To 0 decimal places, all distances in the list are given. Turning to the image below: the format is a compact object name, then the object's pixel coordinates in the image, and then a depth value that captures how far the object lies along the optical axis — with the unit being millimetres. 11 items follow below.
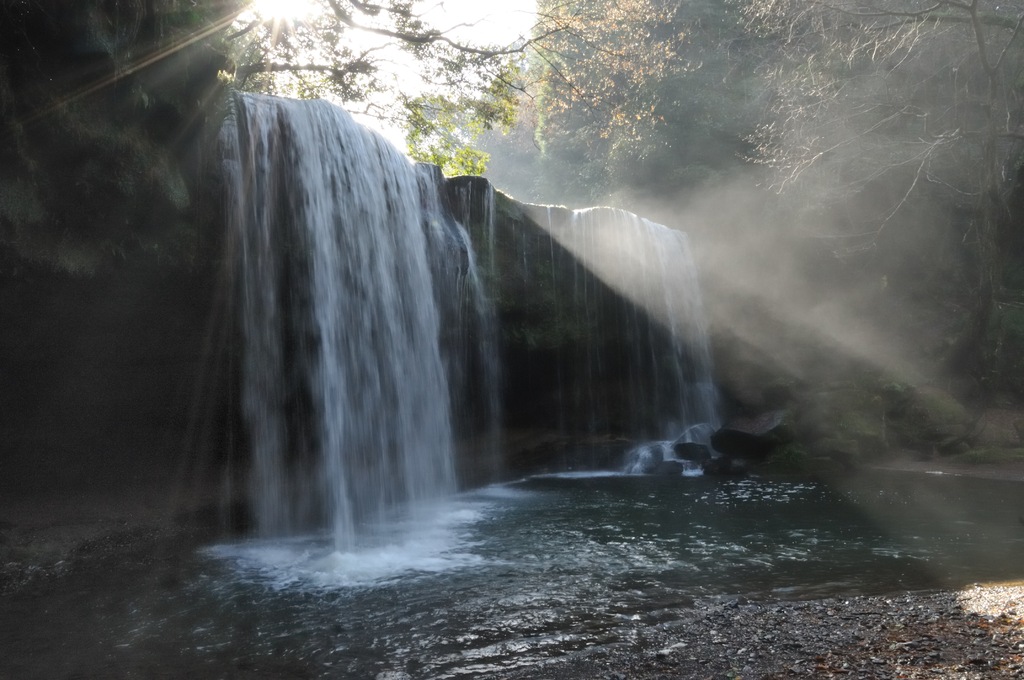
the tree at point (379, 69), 10625
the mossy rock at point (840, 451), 13836
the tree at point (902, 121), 14070
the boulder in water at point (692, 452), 14125
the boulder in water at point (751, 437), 14031
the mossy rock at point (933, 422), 14422
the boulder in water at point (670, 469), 13461
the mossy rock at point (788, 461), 13469
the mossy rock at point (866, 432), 14289
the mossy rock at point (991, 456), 12969
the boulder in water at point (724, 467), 13288
